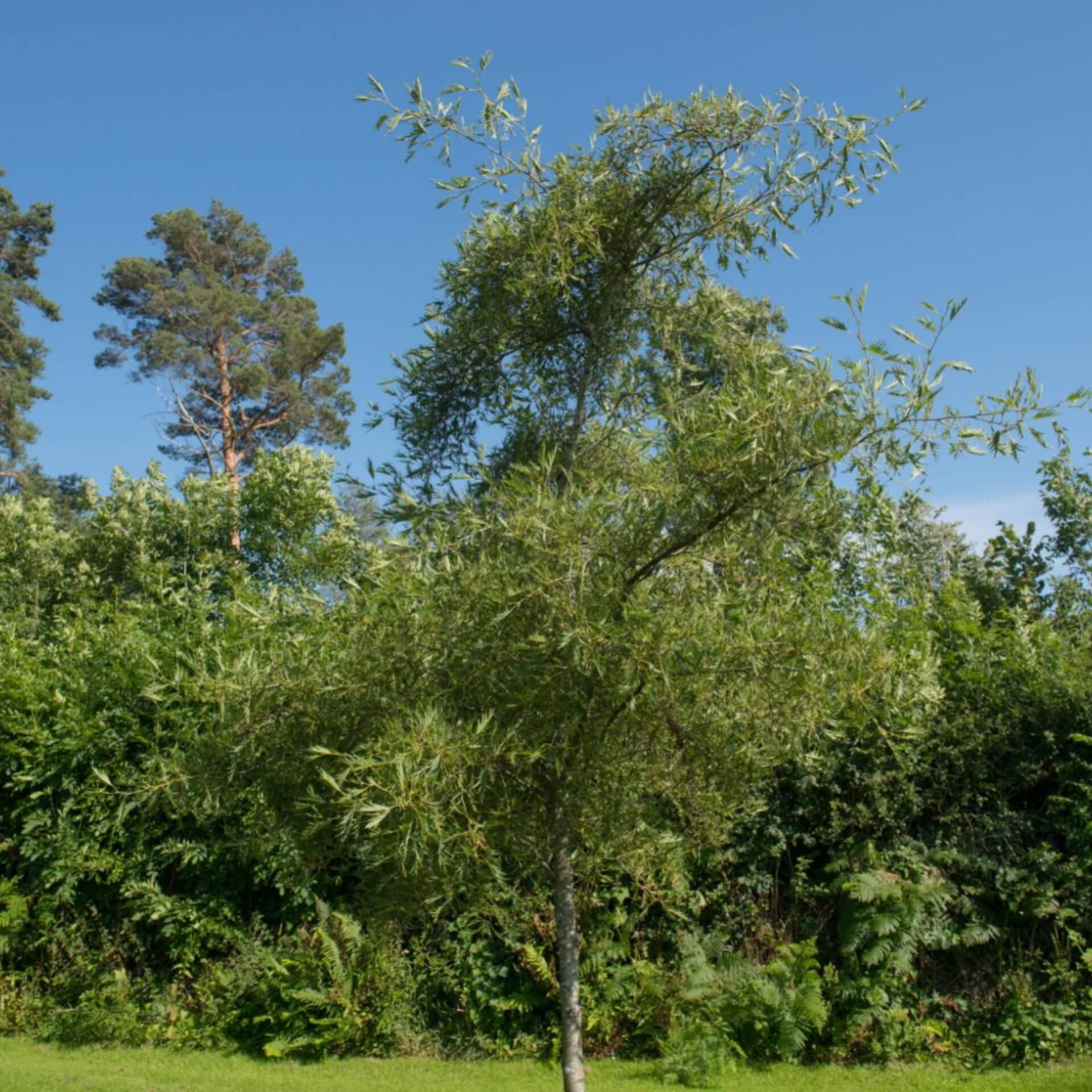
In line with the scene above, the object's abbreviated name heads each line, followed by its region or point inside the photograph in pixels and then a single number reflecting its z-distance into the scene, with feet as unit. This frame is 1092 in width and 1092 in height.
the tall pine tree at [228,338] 76.69
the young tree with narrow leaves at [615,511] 12.30
